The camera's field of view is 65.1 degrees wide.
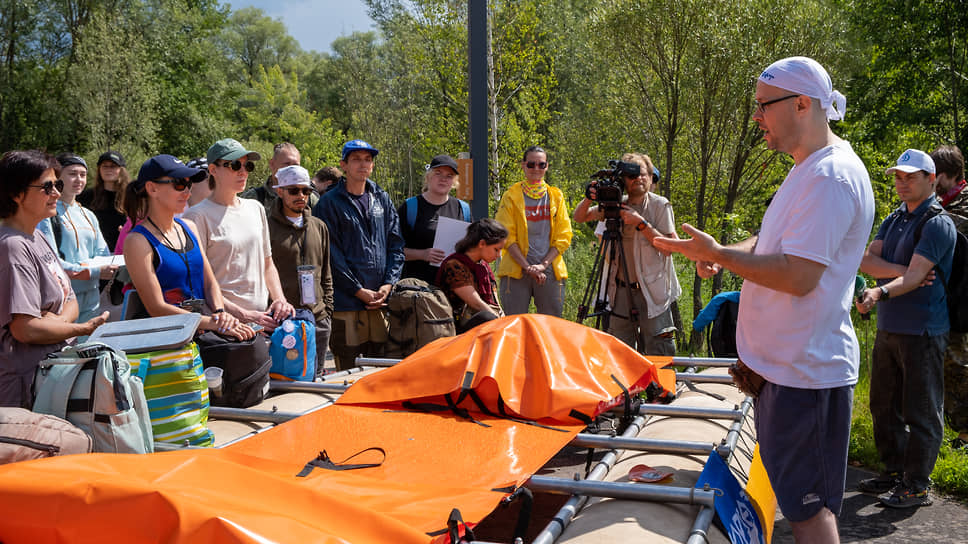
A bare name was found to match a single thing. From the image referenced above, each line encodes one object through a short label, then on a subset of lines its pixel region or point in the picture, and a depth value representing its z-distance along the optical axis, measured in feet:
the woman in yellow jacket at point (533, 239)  21.45
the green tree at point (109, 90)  89.86
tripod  18.31
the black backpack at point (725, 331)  15.78
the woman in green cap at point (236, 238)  14.06
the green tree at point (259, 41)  170.71
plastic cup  11.69
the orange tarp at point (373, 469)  6.55
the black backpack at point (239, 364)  12.09
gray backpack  8.38
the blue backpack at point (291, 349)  14.23
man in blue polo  14.80
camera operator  19.22
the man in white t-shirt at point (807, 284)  7.55
